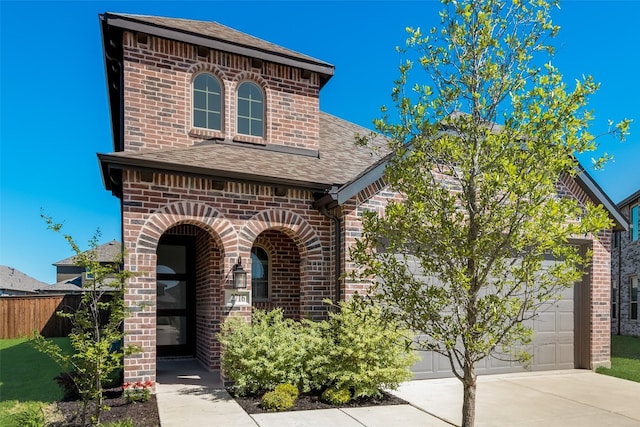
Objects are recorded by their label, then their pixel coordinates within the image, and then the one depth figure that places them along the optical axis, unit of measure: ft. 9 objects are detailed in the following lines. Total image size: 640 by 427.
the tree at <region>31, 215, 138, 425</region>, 18.58
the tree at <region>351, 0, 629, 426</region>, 13.61
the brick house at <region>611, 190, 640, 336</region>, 61.41
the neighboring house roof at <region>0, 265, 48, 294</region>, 135.39
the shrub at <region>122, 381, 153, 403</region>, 23.26
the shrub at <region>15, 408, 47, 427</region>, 17.89
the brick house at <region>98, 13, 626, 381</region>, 25.79
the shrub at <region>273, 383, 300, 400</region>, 22.88
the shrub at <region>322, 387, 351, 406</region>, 22.98
